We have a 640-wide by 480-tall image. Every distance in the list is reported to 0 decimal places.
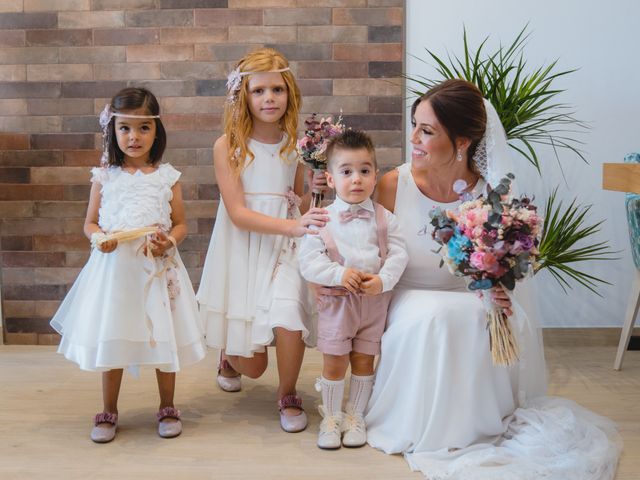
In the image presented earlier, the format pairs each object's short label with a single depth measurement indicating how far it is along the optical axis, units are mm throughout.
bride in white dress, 2424
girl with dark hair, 2619
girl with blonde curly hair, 2852
